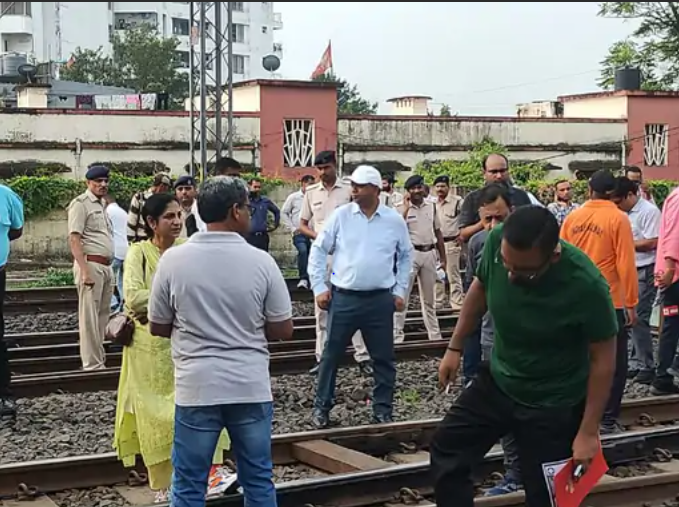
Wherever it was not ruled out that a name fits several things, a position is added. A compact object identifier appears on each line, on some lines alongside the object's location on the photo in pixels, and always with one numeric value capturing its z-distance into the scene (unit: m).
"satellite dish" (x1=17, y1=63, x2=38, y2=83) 32.50
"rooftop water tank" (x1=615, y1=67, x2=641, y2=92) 37.91
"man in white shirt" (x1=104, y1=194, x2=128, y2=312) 13.38
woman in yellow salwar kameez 5.76
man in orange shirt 7.75
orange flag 51.91
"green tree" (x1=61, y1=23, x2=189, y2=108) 66.19
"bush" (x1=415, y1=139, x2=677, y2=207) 29.78
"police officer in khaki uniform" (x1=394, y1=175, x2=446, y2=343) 11.98
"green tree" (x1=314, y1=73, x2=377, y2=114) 81.38
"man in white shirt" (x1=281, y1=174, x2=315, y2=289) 17.19
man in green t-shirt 4.48
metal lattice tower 20.58
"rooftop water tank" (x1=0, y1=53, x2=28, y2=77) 42.44
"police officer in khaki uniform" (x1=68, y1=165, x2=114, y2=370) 9.78
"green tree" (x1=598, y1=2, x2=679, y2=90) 49.38
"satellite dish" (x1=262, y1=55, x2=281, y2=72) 37.69
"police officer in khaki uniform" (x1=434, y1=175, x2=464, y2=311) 14.17
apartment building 72.56
